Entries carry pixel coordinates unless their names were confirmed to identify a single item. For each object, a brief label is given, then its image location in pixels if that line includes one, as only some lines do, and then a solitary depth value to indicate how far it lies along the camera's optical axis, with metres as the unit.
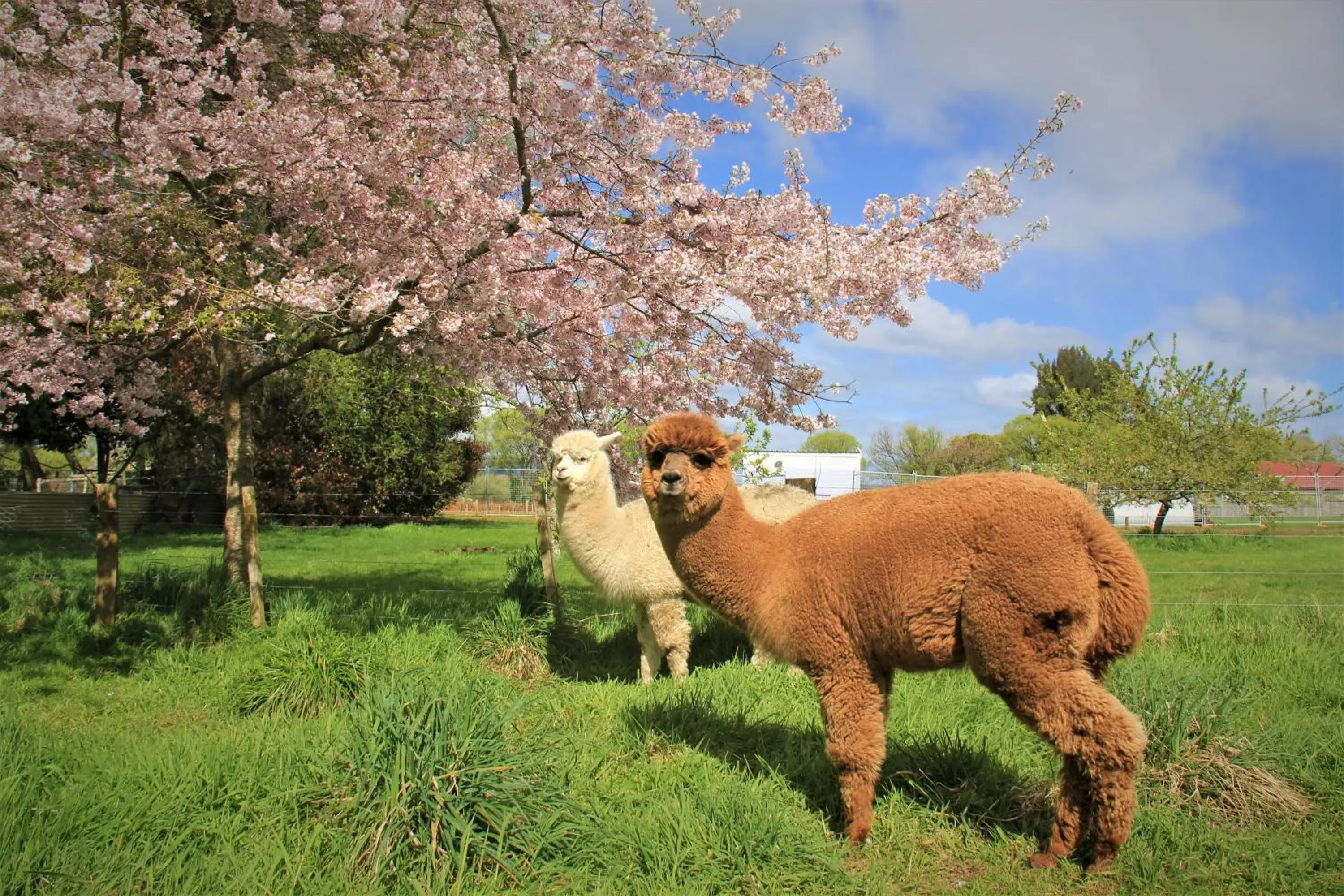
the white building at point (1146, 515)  26.70
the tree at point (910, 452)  32.53
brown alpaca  3.40
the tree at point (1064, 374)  33.84
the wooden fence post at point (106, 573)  7.32
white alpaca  6.88
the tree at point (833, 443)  39.22
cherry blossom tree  6.04
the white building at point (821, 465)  19.91
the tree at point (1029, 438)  23.33
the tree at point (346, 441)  23.45
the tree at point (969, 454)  30.72
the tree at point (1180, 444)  18.34
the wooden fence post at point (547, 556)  7.53
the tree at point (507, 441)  12.67
